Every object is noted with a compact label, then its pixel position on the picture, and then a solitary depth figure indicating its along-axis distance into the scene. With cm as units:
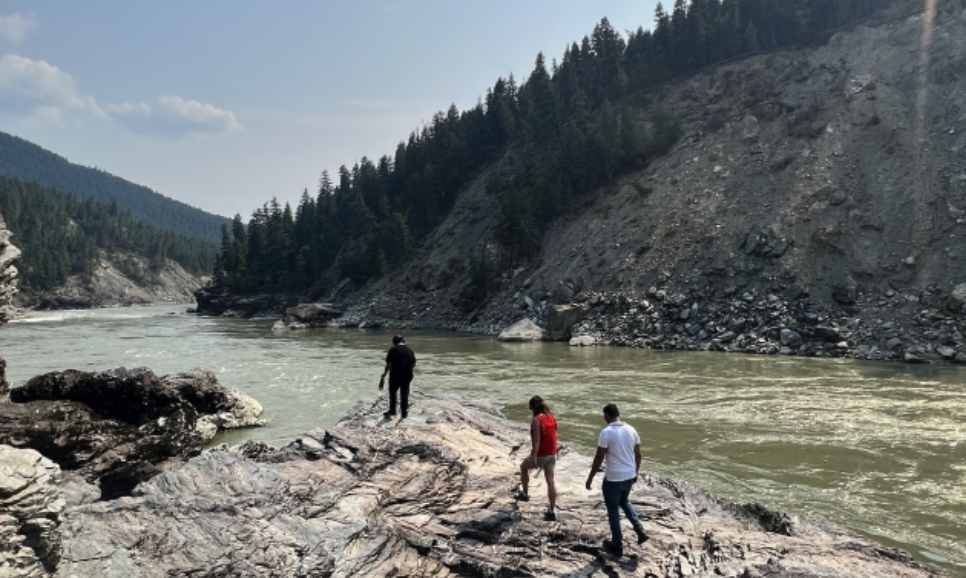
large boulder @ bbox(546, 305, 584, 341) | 4509
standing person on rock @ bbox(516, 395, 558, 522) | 934
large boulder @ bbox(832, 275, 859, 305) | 3594
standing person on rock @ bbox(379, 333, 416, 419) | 1349
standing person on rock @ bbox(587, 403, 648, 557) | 807
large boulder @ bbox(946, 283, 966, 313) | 3144
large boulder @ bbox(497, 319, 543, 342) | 4522
